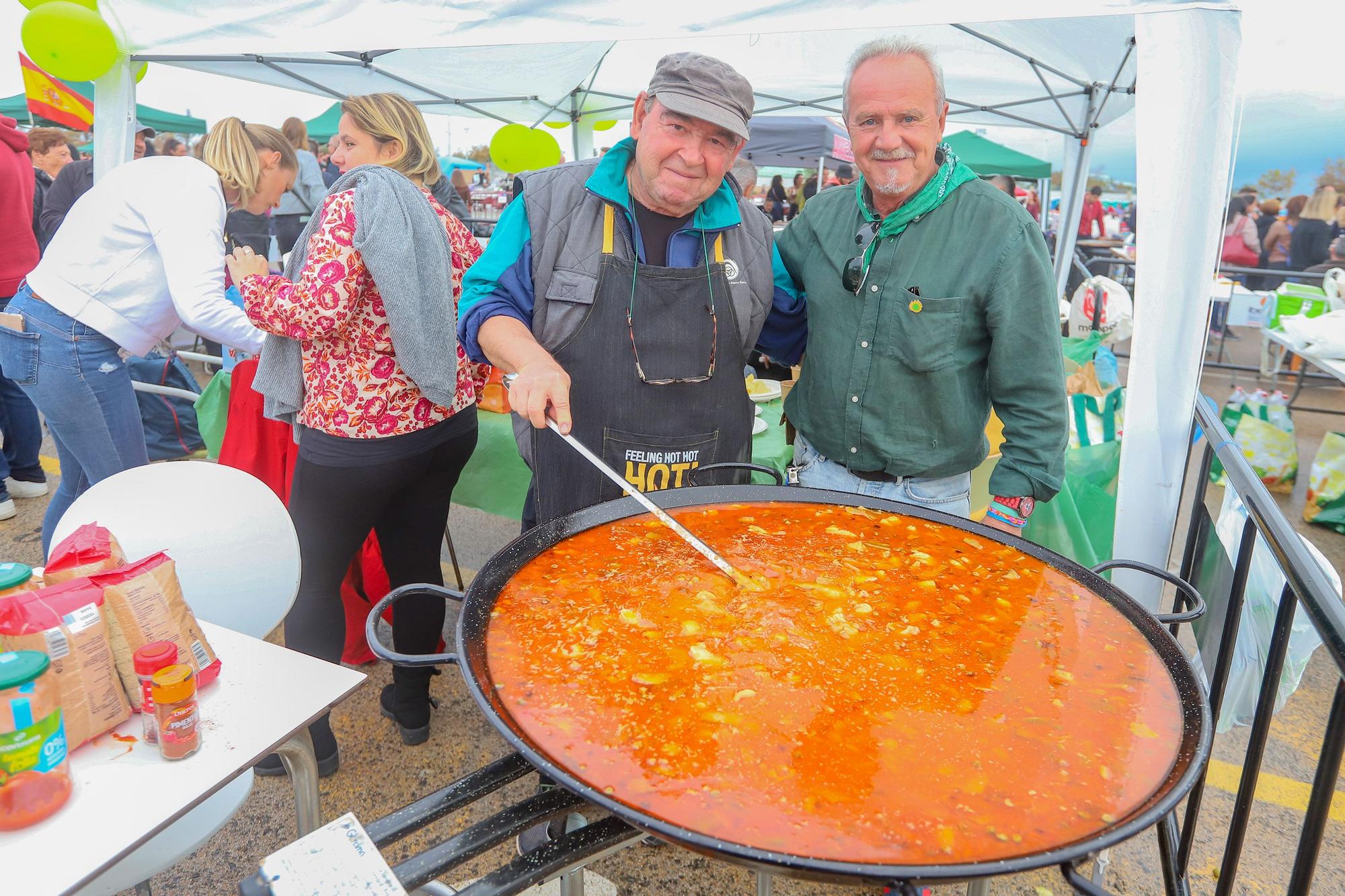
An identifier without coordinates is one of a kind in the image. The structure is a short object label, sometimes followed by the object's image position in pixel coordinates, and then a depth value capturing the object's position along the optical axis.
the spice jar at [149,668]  1.34
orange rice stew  1.11
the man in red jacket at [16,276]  4.73
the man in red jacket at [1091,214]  14.96
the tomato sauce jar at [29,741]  1.11
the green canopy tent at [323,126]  15.34
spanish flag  6.60
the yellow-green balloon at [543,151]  9.34
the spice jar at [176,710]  1.30
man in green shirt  2.04
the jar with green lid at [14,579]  1.36
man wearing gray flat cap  2.16
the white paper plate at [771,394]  3.96
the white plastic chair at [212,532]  2.04
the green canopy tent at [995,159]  12.70
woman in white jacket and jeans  2.83
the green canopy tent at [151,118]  13.79
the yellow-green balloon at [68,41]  4.00
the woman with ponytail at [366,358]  2.30
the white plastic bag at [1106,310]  5.84
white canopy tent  2.41
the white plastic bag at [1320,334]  5.13
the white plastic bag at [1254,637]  1.87
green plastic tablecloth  3.63
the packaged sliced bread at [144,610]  1.39
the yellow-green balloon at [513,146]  9.17
